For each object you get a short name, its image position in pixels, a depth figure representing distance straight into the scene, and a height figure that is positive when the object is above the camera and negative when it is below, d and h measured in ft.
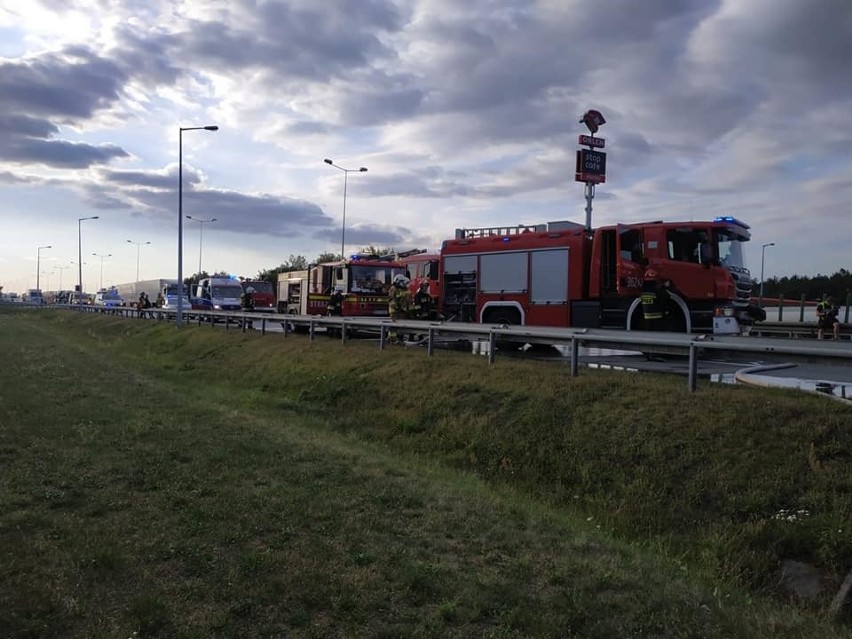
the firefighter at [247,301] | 106.93 -0.87
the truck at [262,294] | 126.52 +0.29
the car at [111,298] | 214.28 -1.78
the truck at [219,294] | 137.28 +0.14
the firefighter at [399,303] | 55.93 -0.42
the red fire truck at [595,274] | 43.39 +2.04
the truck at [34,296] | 378.26 -2.91
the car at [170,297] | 151.63 -0.70
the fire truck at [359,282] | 80.23 +1.86
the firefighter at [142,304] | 125.49 -2.10
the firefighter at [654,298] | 42.19 +0.33
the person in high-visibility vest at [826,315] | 63.62 -0.77
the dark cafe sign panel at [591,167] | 98.58 +19.70
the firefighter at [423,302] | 57.11 -0.27
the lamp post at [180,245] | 94.21 +6.96
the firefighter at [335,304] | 78.33 -0.79
